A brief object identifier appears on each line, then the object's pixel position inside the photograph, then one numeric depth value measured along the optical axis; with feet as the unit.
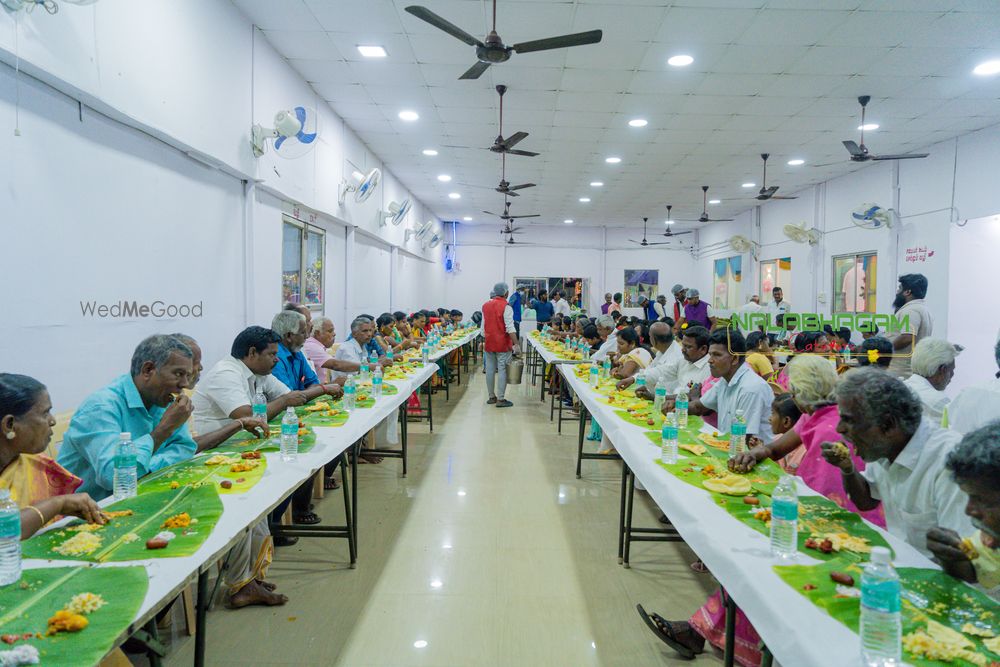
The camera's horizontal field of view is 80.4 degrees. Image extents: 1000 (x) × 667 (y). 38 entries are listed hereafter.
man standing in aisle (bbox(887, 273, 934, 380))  18.49
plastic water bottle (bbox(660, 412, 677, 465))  8.74
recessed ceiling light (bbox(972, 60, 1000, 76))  17.44
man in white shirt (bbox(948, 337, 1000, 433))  8.71
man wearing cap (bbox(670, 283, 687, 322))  35.19
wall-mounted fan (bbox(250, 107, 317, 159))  16.01
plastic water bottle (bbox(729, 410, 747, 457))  8.98
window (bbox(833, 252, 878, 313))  30.30
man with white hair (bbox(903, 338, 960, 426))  10.11
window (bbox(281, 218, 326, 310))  19.98
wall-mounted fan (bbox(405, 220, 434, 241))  39.43
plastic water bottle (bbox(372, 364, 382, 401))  13.78
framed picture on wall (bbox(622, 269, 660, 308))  56.70
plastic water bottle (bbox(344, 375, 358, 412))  11.95
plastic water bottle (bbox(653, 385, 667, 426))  12.26
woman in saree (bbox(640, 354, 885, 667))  7.15
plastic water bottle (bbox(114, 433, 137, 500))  6.46
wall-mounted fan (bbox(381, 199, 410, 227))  32.01
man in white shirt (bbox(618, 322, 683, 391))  14.94
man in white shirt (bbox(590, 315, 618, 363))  21.24
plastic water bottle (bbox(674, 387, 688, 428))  10.98
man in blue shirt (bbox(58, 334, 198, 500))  6.87
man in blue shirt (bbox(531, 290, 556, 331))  42.45
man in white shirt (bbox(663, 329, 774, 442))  10.18
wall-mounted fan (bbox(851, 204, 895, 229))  28.12
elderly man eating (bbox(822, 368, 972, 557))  5.67
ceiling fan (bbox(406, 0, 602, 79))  11.75
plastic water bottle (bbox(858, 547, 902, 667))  3.82
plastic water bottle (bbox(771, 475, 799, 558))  5.41
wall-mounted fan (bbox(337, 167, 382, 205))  25.44
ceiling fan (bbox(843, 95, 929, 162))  21.47
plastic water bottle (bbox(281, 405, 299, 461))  8.22
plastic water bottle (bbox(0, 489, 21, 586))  4.64
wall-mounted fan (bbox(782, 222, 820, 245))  34.32
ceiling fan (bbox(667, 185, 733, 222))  36.75
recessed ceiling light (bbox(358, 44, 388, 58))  17.19
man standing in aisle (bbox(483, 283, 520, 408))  25.99
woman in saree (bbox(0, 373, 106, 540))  5.52
